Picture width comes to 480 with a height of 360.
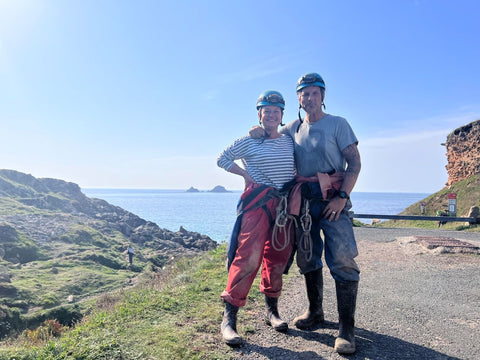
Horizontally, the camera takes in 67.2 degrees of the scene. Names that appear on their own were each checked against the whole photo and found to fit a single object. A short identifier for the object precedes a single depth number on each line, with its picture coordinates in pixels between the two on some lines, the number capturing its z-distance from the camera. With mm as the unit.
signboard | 16750
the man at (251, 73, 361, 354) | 3320
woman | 3391
